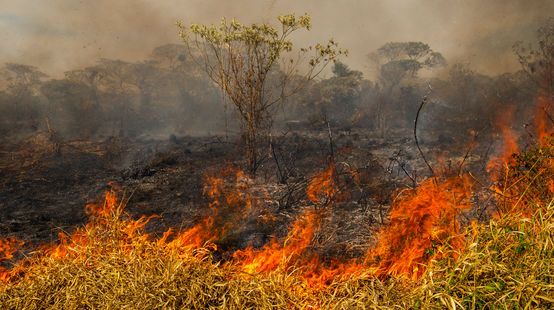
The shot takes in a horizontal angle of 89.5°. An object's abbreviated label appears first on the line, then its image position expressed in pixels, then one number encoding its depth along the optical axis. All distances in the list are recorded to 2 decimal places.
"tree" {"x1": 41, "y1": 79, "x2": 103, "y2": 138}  21.62
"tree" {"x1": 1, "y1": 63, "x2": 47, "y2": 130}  22.97
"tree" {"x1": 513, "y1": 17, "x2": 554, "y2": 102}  14.47
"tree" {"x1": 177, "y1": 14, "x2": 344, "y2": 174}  7.86
